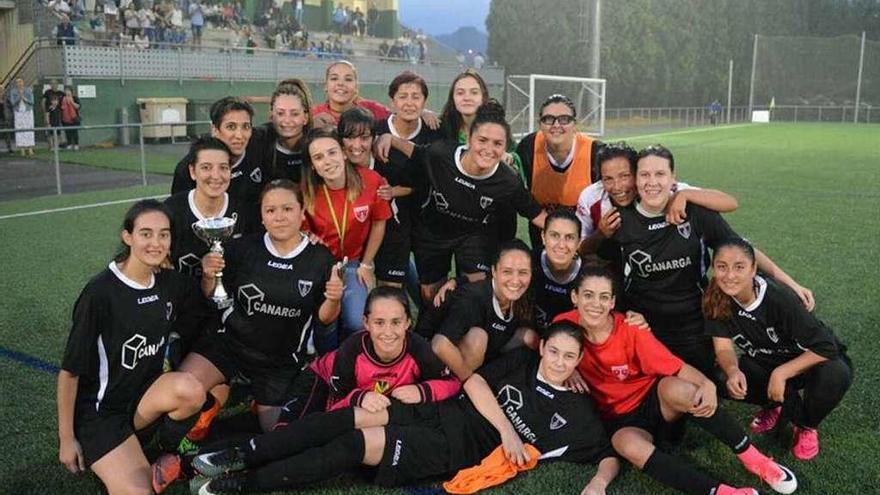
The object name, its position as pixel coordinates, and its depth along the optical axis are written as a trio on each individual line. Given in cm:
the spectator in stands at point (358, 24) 3340
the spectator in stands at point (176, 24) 2233
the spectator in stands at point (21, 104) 1677
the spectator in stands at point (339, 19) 3247
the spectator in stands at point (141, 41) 2027
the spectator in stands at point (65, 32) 1828
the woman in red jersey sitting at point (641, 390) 327
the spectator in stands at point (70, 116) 1704
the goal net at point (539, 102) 2267
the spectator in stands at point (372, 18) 3638
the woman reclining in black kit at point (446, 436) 314
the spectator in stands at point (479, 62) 3321
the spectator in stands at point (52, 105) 1688
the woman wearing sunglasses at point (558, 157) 461
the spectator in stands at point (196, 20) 2331
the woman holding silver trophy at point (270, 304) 376
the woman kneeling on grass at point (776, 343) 355
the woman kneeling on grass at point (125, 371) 318
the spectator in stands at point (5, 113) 1708
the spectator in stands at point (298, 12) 3020
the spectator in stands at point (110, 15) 2058
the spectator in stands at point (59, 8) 1986
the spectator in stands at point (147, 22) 2100
